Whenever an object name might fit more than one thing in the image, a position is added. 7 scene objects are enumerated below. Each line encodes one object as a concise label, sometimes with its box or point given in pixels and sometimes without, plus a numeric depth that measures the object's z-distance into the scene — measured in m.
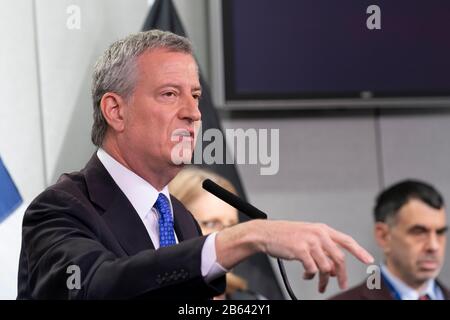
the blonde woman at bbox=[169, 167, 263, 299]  6.19
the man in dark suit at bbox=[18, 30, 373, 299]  2.33
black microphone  2.65
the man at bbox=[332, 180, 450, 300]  6.50
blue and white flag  5.74
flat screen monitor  7.29
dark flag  6.82
